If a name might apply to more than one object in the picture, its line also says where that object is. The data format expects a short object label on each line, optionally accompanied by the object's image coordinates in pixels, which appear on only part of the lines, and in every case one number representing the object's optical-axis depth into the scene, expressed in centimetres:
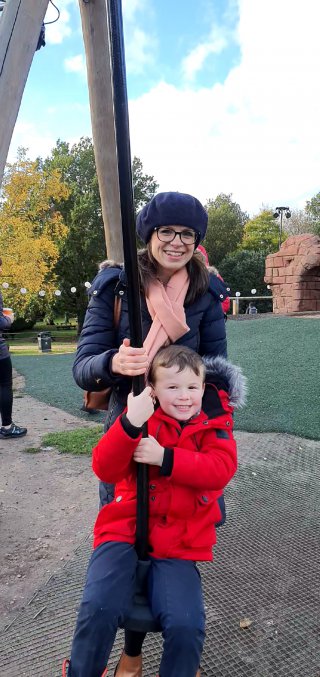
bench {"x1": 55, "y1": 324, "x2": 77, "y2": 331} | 3321
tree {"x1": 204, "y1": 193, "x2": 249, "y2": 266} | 3516
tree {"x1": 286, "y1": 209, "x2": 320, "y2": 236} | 3780
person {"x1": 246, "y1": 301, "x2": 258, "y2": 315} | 2205
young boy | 130
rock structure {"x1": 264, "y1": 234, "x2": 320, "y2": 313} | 1570
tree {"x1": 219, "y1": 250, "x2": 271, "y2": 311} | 2852
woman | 155
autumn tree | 1742
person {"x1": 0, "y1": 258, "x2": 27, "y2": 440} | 444
